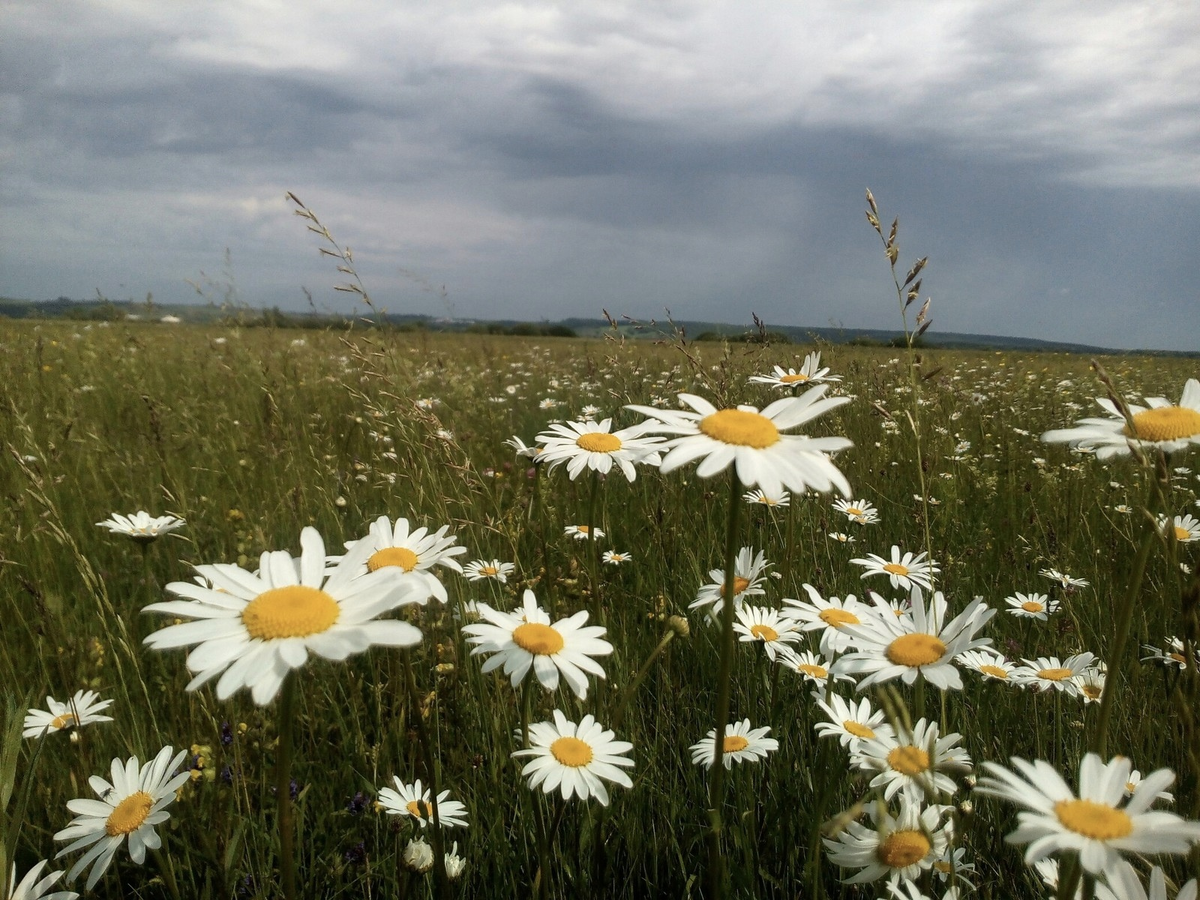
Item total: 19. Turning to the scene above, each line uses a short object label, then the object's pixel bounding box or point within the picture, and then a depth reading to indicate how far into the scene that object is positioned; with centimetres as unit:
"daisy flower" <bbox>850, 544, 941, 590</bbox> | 35
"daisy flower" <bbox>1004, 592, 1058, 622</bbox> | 38
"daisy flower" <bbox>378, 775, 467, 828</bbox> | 25
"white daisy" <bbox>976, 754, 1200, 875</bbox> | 15
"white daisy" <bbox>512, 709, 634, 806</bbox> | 22
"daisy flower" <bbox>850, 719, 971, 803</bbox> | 21
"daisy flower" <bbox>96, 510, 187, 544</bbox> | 34
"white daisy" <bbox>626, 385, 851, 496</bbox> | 18
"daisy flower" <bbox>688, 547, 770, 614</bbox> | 29
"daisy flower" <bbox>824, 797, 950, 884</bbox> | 22
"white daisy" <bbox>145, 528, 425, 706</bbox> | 16
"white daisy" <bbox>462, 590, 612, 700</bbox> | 22
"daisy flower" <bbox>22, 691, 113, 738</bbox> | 26
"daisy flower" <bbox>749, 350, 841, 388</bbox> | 38
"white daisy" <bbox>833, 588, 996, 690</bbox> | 21
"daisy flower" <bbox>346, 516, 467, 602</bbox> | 23
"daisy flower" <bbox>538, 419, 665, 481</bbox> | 27
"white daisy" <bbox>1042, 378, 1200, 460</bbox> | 20
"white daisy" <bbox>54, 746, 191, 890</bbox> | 21
